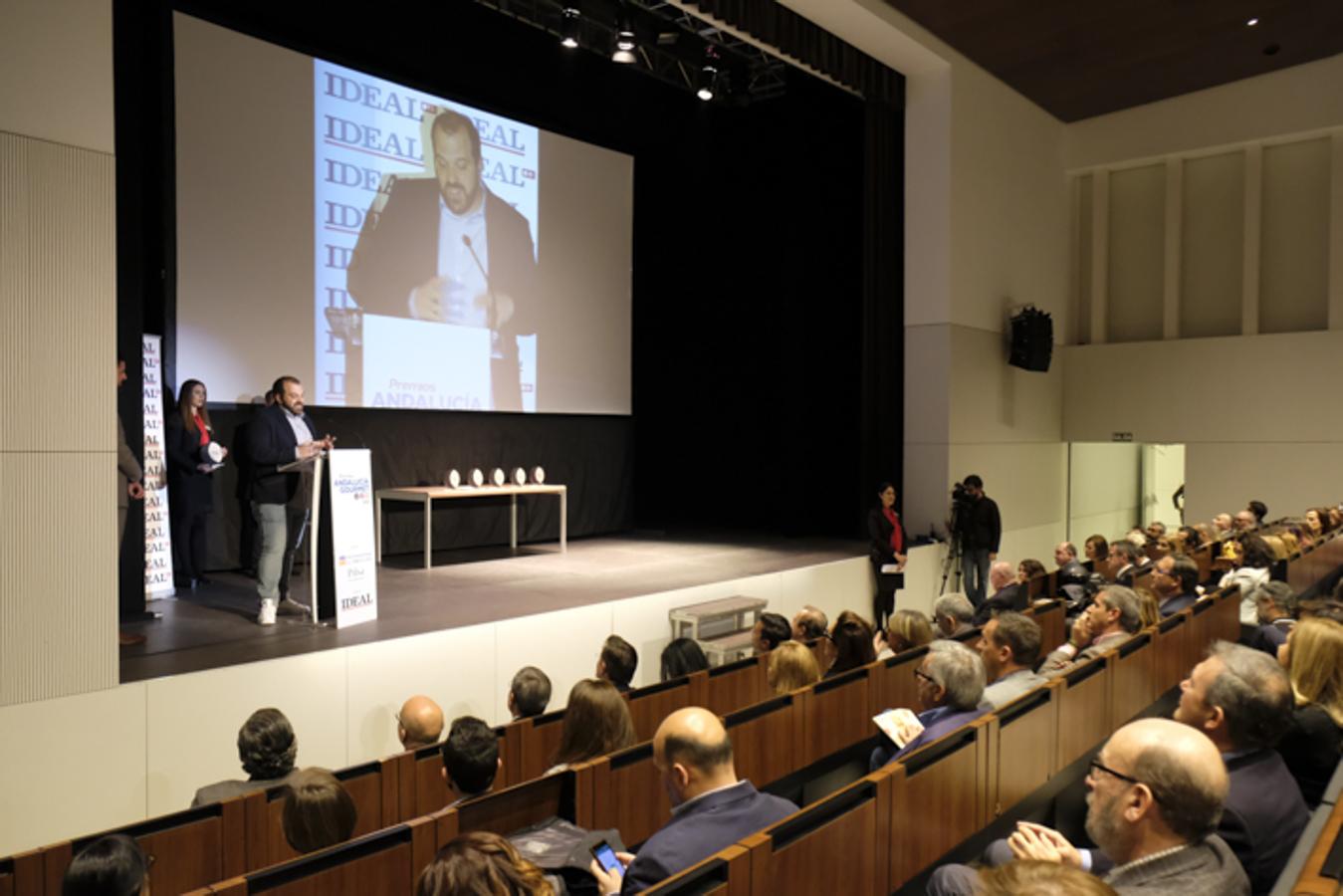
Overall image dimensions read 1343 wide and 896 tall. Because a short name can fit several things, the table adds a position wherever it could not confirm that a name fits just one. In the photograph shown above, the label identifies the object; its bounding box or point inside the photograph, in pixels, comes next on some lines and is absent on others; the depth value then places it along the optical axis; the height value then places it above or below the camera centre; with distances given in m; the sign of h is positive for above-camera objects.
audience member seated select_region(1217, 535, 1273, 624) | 4.96 -0.75
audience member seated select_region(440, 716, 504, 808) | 2.51 -0.88
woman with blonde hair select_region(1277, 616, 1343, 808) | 2.41 -0.74
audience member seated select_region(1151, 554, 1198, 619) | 4.93 -0.78
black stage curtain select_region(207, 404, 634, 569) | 7.12 -0.32
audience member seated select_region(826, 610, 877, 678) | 3.92 -0.90
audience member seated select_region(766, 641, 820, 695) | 3.55 -0.90
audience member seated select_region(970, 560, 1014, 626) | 5.05 -0.89
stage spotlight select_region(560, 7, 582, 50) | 7.41 +3.20
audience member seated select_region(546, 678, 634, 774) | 2.80 -0.89
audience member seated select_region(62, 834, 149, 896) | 1.89 -0.90
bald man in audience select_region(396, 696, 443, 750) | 3.15 -0.98
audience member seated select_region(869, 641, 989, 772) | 2.83 -0.78
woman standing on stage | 6.23 -0.33
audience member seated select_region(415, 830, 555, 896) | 1.43 -0.68
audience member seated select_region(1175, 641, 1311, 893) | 1.89 -0.70
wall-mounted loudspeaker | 9.93 +1.00
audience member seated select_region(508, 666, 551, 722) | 3.51 -0.99
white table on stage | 7.50 -0.53
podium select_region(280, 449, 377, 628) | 5.05 -0.63
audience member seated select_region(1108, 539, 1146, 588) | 6.05 -0.82
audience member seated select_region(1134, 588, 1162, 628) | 4.14 -0.78
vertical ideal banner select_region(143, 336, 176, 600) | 5.97 -0.47
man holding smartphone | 2.00 -0.82
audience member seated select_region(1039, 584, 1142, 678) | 3.86 -0.81
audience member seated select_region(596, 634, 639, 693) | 3.83 -0.95
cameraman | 8.48 -0.91
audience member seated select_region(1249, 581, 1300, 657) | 3.71 -0.76
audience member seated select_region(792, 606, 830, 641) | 4.46 -0.92
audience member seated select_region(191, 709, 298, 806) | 2.90 -0.99
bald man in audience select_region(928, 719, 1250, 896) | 1.60 -0.67
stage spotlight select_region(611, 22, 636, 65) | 7.39 +3.04
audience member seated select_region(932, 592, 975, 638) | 4.52 -0.90
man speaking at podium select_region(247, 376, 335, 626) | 5.18 -0.26
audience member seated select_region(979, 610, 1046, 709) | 3.33 -0.77
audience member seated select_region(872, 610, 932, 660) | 4.29 -0.92
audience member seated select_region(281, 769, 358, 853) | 2.26 -0.93
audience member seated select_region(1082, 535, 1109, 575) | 6.99 -0.89
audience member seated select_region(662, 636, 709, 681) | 4.32 -1.06
